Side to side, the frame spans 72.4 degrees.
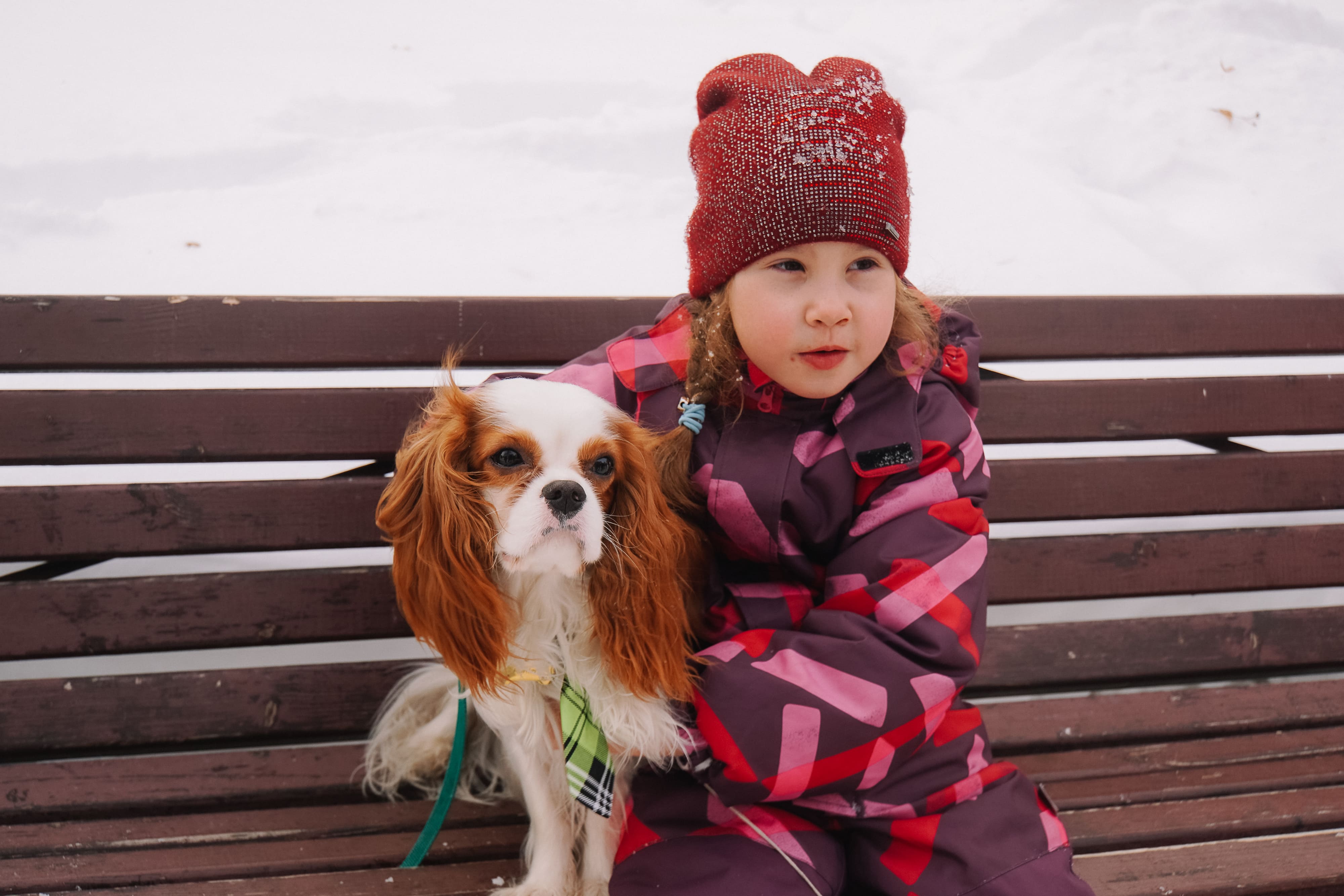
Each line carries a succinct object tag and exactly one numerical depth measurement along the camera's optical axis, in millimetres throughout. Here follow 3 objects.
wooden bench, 1473
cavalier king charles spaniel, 1087
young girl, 1157
